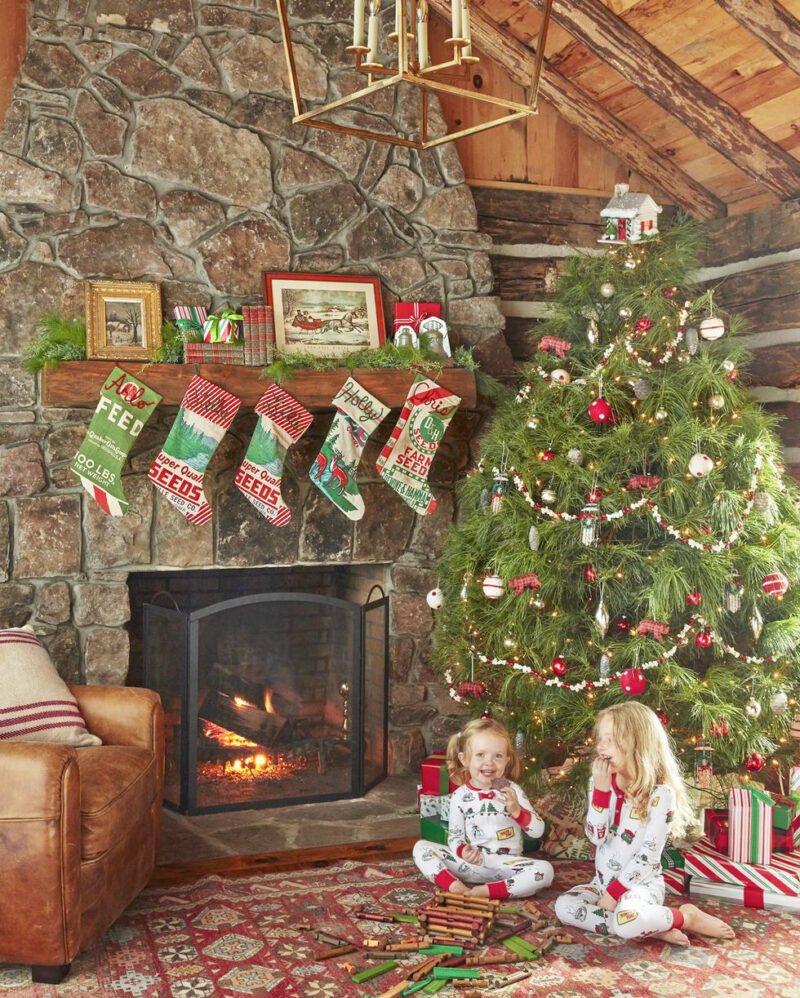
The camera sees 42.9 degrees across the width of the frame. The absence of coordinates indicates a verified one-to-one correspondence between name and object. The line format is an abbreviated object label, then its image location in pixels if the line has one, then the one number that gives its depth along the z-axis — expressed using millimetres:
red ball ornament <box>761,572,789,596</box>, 3154
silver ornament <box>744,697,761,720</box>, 3162
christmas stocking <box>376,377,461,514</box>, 3777
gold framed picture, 3594
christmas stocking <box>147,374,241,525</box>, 3506
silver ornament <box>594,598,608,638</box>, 3193
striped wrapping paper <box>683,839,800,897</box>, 2986
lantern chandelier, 1699
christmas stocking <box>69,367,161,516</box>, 3432
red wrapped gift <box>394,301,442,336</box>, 4012
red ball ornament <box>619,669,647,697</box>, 3076
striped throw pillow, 2930
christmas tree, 3193
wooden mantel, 3439
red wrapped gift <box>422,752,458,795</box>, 3551
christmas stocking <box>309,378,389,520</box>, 3666
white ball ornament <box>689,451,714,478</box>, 3143
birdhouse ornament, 3521
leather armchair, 2416
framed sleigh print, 3861
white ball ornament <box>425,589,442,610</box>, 3721
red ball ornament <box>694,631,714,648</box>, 3166
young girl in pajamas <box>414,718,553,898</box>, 2996
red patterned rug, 2461
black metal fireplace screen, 3814
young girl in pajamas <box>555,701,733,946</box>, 2742
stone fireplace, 3627
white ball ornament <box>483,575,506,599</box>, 3377
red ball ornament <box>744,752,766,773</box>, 3244
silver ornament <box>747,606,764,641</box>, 3248
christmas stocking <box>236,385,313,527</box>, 3584
